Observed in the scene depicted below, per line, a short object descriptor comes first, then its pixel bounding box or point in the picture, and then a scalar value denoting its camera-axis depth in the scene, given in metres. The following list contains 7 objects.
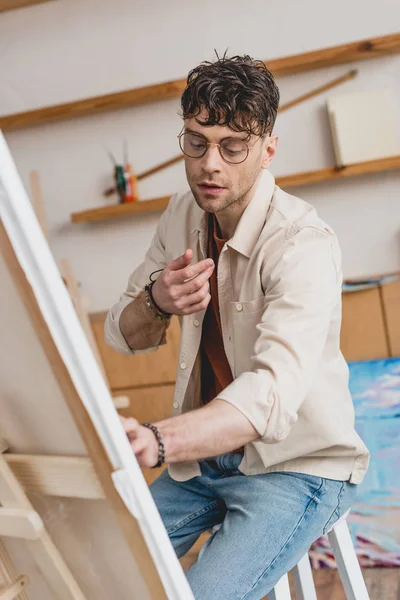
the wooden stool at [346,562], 1.55
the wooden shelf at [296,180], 3.32
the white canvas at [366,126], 3.36
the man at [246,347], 1.25
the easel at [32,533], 0.99
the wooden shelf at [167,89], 3.30
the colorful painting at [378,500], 2.22
